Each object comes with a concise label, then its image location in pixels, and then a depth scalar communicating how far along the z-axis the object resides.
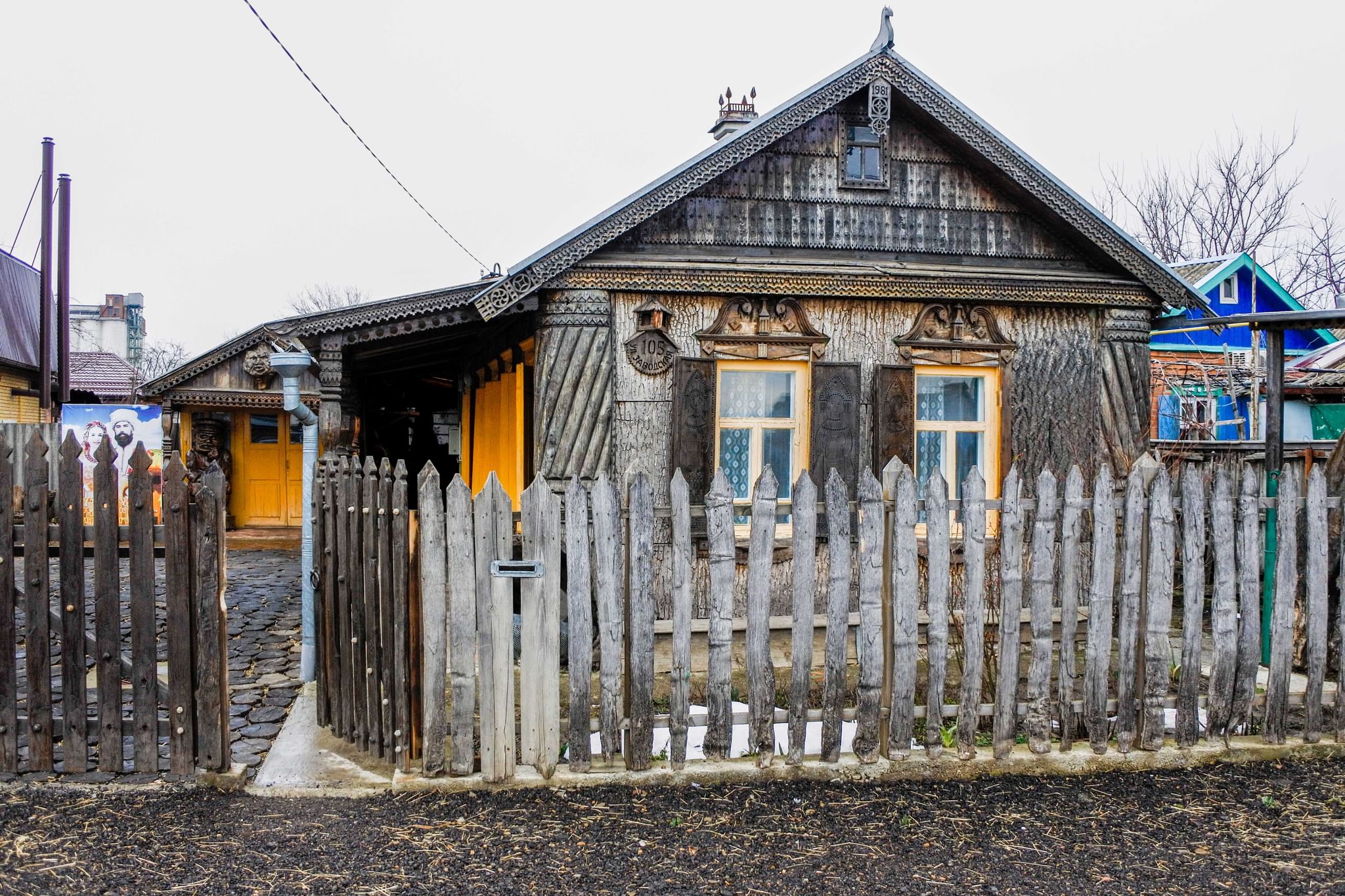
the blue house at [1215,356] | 20.89
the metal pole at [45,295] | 15.98
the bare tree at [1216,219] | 32.94
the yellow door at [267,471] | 18.80
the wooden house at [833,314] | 7.99
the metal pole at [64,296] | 16.44
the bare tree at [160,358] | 47.37
